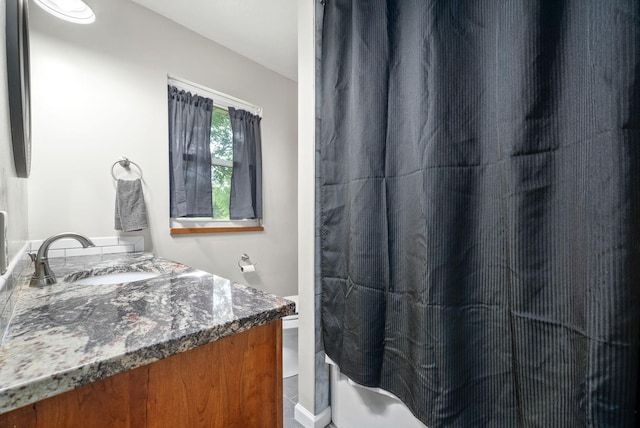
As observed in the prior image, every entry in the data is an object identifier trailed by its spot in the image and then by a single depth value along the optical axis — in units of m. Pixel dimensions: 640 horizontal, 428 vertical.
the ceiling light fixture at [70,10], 1.09
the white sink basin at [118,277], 1.03
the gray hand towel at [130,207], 1.46
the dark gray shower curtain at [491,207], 0.46
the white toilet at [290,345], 1.68
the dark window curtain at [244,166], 2.14
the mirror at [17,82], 0.64
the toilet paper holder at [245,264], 2.06
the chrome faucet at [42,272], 0.75
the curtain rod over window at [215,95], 1.79
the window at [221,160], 2.04
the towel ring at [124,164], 1.50
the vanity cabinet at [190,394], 0.37
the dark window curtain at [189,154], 1.76
